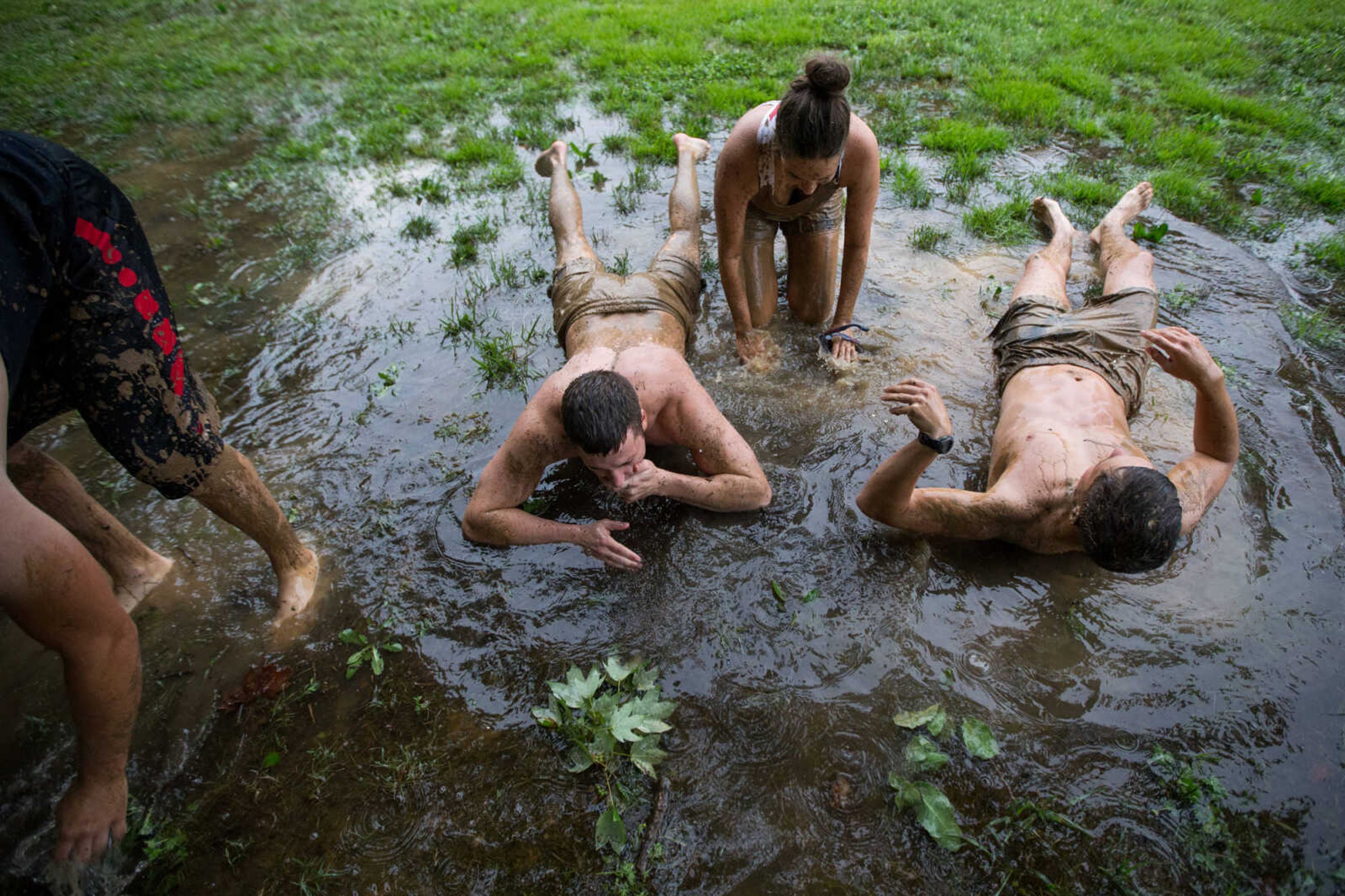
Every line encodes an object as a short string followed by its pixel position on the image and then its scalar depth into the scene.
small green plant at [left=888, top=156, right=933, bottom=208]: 5.75
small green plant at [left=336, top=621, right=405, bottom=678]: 2.99
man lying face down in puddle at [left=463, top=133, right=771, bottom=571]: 2.89
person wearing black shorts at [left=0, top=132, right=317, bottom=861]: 1.80
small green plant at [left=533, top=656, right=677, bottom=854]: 2.56
